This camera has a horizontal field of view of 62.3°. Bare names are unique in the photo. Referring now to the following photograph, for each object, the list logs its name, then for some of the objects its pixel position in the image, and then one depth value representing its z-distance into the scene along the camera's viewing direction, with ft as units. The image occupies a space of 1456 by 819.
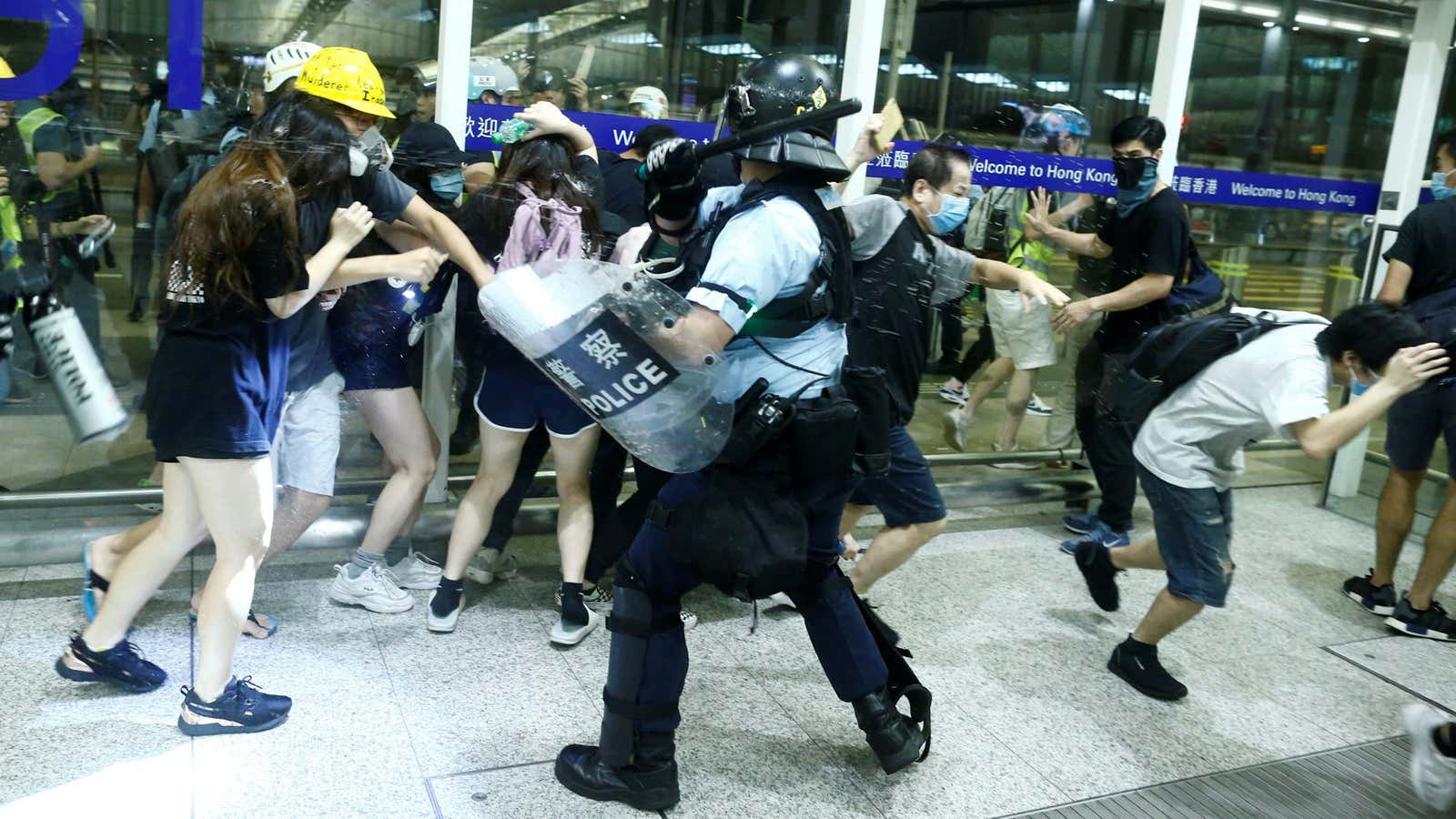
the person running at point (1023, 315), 17.60
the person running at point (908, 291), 11.61
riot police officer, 8.66
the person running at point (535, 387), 11.83
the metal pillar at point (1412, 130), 19.70
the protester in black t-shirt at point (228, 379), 8.99
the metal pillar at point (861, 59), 16.29
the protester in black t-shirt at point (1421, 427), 15.44
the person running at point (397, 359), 12.12
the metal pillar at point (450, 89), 13.70
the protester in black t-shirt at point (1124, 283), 16.03
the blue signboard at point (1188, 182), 17.42
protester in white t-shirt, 10.81
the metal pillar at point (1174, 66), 18.48
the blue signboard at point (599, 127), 14.01
